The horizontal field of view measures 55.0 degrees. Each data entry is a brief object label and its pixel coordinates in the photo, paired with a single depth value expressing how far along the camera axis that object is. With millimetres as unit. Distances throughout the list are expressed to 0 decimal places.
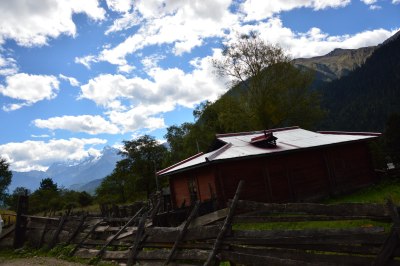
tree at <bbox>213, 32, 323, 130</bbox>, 43688
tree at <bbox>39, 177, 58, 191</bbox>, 86269
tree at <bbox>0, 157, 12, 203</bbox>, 75625
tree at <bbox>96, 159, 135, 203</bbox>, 72438
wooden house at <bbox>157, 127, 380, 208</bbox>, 22062
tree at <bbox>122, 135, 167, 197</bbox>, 72000
